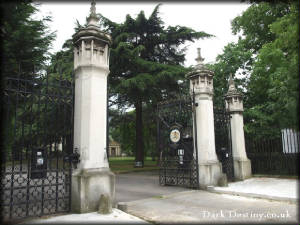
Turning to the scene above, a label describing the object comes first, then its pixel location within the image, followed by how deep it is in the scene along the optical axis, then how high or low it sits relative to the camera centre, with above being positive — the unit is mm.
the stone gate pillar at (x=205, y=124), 8602 +603
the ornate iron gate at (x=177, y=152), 8999 -507
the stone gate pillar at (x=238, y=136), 10756 +143
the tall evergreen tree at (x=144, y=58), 16531 +6222
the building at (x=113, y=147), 79369 -2284
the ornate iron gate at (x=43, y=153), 4957 -263
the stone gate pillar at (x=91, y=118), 5277 +568
